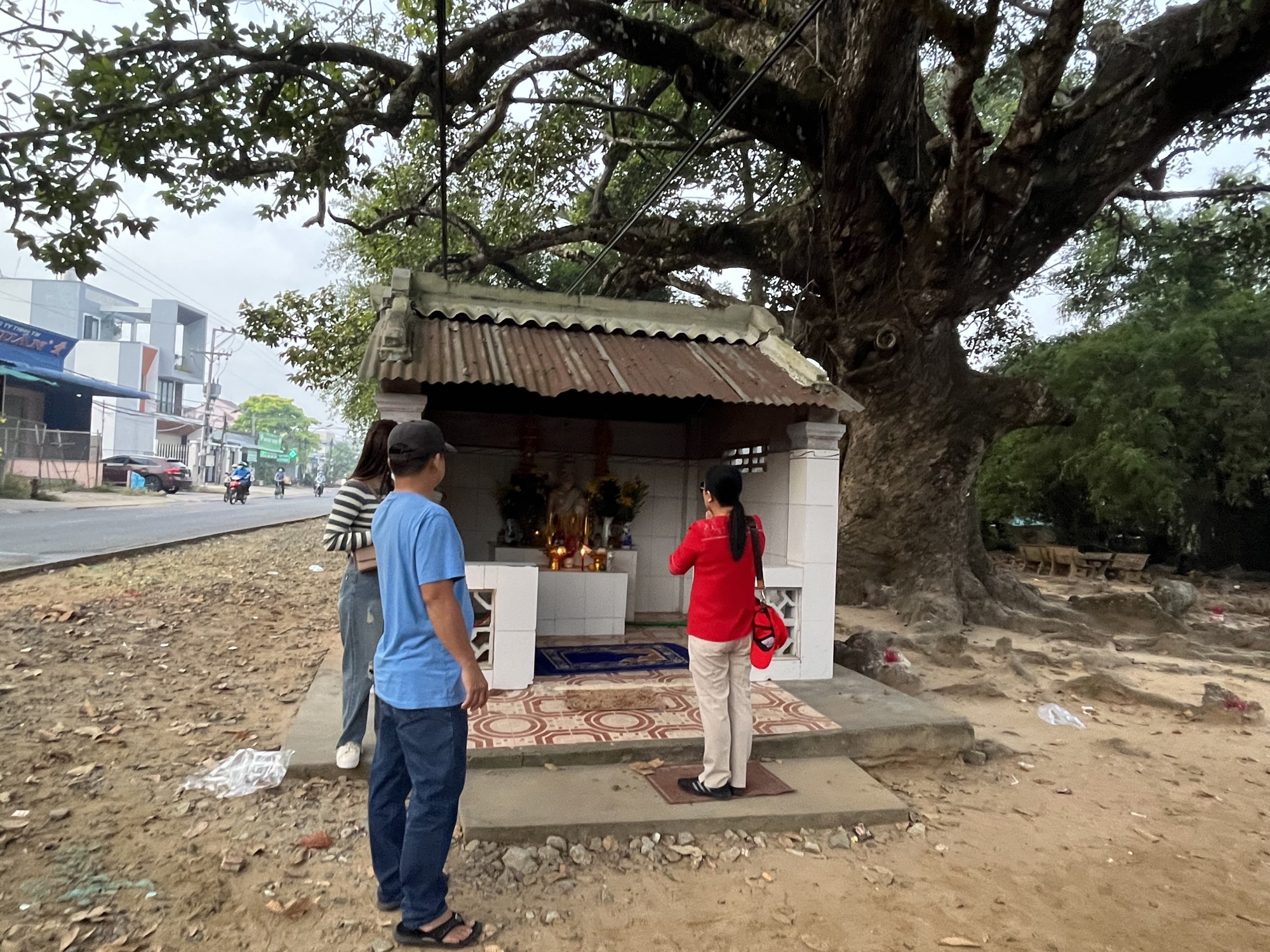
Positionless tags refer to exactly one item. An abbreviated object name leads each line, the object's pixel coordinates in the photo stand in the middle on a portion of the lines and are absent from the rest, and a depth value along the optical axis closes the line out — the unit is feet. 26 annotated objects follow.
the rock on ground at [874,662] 23.66
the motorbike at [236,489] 100.83
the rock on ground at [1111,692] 23.66
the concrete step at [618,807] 12.94
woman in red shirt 13.52
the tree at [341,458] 347.56
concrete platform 15.07
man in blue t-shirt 9.41
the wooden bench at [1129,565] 60.95
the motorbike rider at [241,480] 101.19
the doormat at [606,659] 21.11
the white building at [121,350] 142.72
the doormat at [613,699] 17.93
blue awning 93.40
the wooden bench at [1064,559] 62.69
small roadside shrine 19.24
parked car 107.45
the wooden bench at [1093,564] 62.39
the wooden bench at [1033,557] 65.10
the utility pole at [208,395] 154.92
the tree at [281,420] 245.04
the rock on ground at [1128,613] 36.99
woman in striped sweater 13.75
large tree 23.82
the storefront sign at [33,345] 94.17
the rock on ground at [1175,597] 39.45
